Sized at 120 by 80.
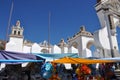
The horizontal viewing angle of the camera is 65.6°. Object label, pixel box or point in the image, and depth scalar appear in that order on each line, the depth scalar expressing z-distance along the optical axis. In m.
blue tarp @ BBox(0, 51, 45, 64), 4.41
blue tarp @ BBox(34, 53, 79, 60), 5.32
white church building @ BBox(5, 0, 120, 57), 7.26
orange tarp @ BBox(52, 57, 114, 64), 4.13
